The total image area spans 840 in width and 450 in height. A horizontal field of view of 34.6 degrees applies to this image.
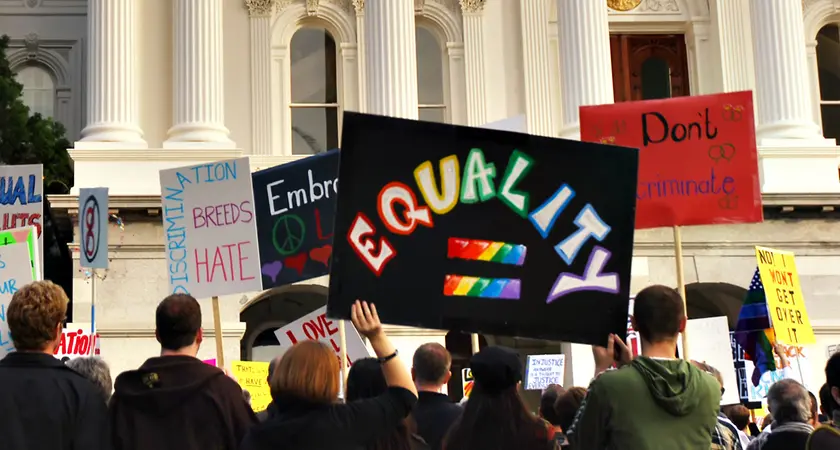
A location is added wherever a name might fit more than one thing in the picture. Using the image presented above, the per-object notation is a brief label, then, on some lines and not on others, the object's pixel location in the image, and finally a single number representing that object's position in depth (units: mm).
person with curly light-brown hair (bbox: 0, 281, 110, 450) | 5184
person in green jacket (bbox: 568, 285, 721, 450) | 5109
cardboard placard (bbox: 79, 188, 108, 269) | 14664
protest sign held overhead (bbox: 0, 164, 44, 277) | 12570
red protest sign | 9797
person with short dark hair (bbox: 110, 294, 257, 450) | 5512
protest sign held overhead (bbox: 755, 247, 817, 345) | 12570
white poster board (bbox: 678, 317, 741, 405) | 14281
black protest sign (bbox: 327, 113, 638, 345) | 5719
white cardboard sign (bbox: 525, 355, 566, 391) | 18906
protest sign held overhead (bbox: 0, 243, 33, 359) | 9633
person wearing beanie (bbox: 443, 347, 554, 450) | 5738
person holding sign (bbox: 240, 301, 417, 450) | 4926
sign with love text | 12070
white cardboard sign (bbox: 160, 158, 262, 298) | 10086
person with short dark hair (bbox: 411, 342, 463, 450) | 6453
